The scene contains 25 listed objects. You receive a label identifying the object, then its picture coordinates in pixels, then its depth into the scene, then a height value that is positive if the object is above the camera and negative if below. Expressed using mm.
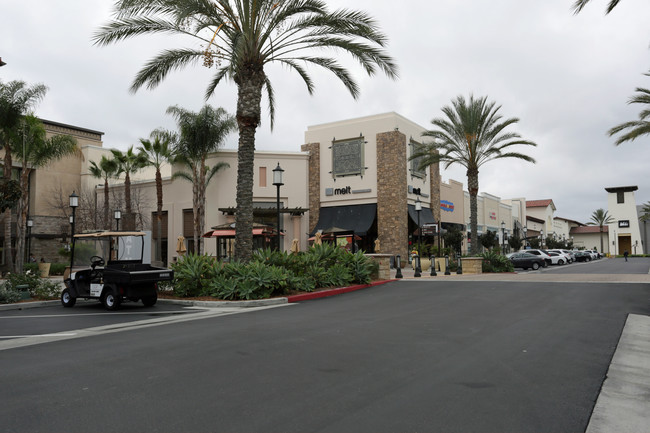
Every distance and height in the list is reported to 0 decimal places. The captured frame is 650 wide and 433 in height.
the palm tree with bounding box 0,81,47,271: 25275 +7668
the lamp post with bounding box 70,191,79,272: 20355 +2184
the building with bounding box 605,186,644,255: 92188 +6487
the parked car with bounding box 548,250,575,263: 46856 -303
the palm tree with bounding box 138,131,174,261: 36438 +7536
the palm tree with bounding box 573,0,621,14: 13281 +6658
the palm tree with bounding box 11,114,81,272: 28219 +6330
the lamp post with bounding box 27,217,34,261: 38475 +998
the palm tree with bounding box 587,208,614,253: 92375 +6590
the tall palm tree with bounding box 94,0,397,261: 15383 +7119
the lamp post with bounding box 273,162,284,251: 17867 +2764
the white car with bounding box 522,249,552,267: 37156 -1
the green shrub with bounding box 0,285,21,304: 13597 -1150
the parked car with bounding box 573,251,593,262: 57562 -356
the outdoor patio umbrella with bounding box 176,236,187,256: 28784 +444
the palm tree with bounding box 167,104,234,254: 35469 +8101
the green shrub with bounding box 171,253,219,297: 14578 -668
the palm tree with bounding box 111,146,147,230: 36594 +7045
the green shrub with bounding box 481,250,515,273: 28688 -579
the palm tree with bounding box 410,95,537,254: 29234 +6926
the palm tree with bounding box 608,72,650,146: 23045 +6184
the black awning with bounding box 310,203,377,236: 37344 +2750
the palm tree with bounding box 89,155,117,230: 37500 +6619
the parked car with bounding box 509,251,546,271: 36156 -580
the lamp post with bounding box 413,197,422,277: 24688 -766
